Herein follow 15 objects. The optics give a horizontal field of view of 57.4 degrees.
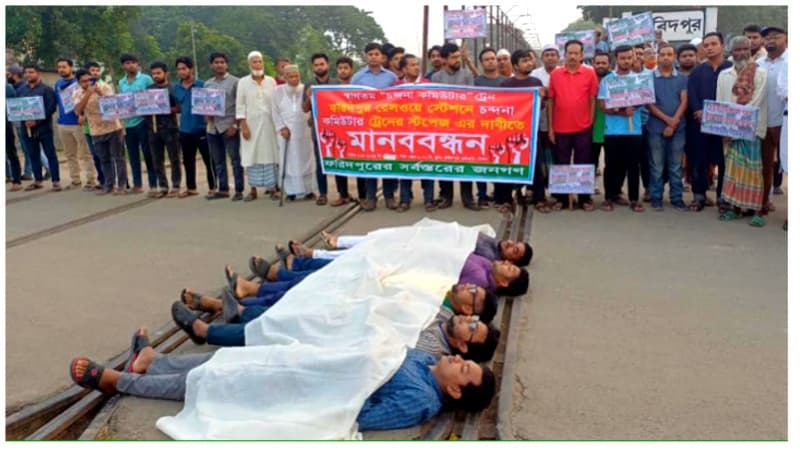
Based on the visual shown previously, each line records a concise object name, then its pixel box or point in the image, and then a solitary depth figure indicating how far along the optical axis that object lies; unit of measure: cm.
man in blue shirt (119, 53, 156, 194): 969
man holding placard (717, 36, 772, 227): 726
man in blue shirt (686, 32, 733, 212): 784
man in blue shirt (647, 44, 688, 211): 787
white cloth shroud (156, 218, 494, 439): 318
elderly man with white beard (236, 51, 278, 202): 912
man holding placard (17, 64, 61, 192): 1055
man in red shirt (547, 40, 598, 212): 789
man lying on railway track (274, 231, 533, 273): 567
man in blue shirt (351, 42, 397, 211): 861
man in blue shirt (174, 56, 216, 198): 918
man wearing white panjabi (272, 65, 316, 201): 902
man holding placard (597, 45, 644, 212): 782
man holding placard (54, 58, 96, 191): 1016
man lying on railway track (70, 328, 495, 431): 330
